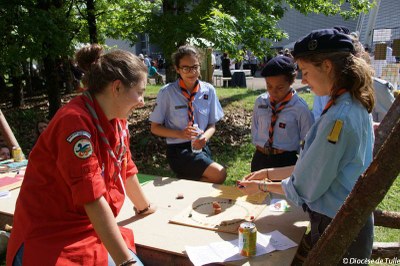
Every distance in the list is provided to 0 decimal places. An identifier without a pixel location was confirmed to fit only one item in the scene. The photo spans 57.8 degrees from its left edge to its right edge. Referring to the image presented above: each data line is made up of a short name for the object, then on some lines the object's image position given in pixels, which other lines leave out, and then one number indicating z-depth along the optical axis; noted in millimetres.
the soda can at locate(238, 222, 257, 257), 1963
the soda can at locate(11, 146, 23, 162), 3859
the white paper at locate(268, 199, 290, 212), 2596
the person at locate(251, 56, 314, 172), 3193
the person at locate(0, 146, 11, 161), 4031
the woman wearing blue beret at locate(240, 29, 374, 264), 1800
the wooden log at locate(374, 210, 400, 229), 2730
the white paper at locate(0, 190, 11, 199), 2940
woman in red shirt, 1685
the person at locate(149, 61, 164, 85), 17550
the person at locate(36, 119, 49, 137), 4637
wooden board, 2367
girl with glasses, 3709
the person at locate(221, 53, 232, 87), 15755
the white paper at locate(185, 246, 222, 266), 1957
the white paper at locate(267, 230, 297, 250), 2088
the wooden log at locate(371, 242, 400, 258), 2768
